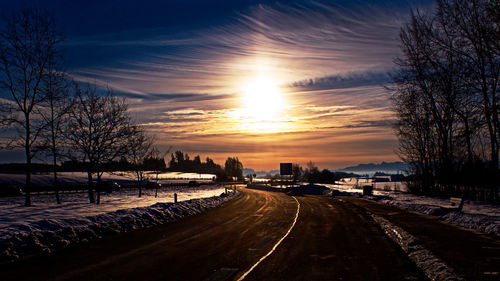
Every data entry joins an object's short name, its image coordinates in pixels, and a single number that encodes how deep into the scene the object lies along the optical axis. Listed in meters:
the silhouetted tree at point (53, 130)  24.08
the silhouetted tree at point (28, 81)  21.52
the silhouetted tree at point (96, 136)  25.95
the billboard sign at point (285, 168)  81.42
